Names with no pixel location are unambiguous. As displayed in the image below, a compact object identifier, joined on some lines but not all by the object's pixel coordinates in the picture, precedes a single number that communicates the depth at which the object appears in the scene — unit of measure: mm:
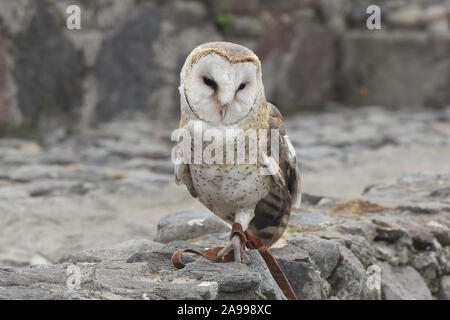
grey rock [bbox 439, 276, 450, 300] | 6172
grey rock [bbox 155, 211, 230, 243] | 5805
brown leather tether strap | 4543
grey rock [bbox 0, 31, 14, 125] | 10477
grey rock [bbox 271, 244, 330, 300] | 5113
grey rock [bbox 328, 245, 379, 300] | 5430
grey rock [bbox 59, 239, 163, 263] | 4932
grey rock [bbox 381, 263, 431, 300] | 5746
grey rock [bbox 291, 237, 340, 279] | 5324
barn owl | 3994
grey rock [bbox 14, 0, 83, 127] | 10703
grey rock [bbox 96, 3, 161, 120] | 11578
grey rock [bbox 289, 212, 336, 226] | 6184
